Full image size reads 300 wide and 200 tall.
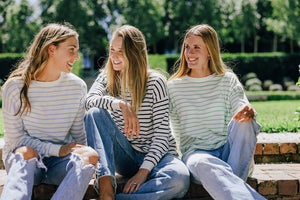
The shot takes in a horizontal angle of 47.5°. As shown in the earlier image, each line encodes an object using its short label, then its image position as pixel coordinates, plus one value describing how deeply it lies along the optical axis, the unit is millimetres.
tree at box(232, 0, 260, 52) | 28078
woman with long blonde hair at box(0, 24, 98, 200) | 2463
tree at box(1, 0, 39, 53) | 23250
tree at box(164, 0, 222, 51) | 26297
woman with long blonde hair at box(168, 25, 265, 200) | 2572
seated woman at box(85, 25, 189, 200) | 2506
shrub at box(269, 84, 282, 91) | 16500
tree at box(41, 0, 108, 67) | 23859
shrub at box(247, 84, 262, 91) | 15554
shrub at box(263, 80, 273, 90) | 17438
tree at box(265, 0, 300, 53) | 19766
